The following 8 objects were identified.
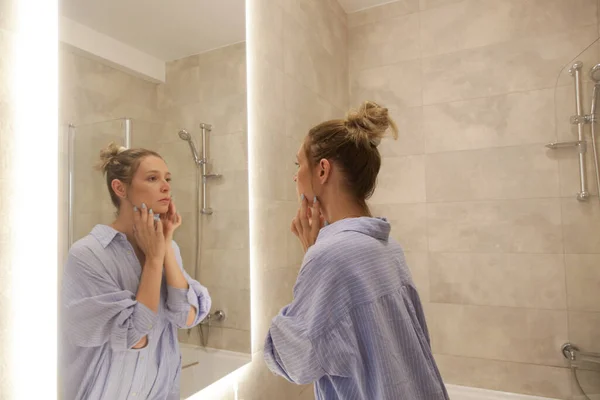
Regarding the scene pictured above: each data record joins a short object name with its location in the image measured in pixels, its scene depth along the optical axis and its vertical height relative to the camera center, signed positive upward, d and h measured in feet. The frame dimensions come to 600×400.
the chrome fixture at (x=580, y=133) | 6.10 +1.14
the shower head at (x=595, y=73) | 5.83 +1.93
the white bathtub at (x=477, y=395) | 6.50 -2.97
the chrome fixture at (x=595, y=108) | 5.84 +1.44
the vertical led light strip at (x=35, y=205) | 2.48 +0.10
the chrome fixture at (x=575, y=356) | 6.05 -2.20
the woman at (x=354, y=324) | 2.73 -0.76
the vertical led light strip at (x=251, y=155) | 4.95 +0.74
